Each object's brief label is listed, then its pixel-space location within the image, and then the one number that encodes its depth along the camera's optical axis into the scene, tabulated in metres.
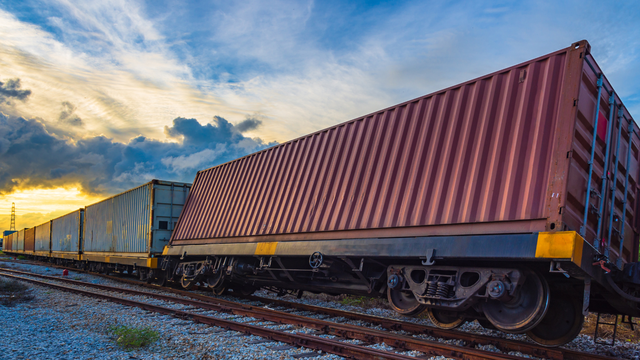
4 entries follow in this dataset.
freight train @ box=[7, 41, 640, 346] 4.70
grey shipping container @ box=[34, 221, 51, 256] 30.52
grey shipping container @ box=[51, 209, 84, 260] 23.13
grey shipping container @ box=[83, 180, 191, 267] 13.96
